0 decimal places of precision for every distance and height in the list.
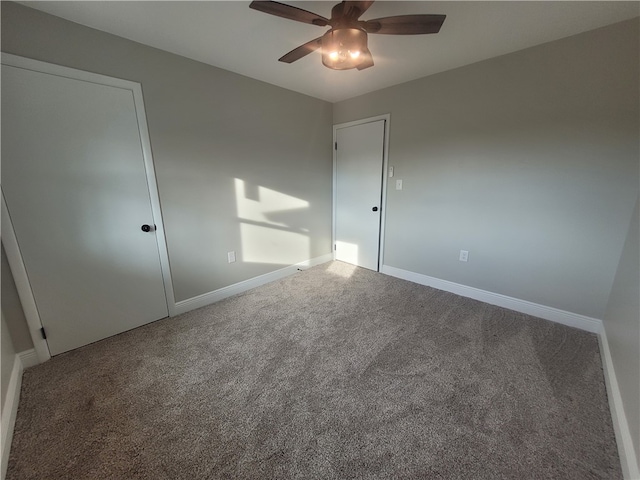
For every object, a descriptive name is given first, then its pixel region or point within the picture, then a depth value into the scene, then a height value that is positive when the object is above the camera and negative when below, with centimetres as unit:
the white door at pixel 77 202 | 162 -14
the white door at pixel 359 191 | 322 -15
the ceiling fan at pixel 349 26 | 127 +81
